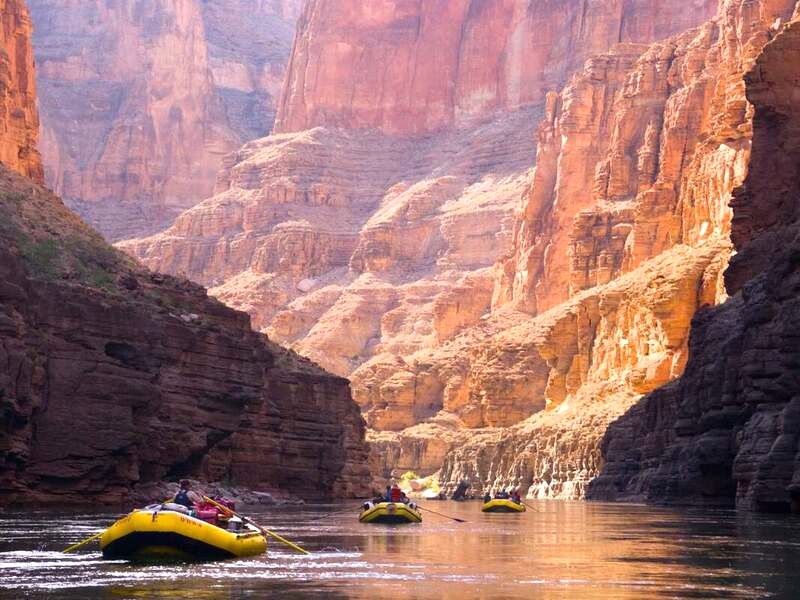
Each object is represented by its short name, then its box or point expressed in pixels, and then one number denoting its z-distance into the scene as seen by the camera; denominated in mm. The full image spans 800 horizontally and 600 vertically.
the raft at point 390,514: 75062
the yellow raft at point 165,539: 45812
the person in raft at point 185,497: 48375
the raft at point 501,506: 100688
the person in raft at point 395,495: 77938
